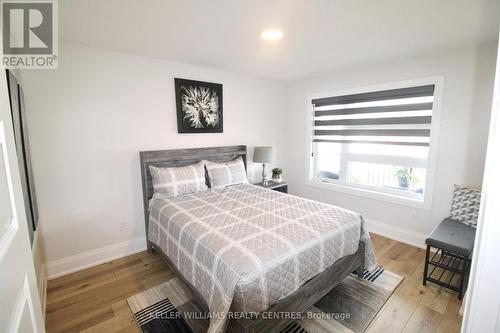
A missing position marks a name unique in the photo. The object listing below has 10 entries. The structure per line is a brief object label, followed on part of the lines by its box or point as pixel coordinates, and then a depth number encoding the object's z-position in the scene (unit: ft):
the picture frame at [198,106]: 10.07
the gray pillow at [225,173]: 10.23
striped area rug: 5.76
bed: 4.69
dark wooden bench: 6.63
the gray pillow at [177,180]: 8.86
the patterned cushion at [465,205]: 7.77
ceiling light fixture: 6.84
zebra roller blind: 9.36
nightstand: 12.11
